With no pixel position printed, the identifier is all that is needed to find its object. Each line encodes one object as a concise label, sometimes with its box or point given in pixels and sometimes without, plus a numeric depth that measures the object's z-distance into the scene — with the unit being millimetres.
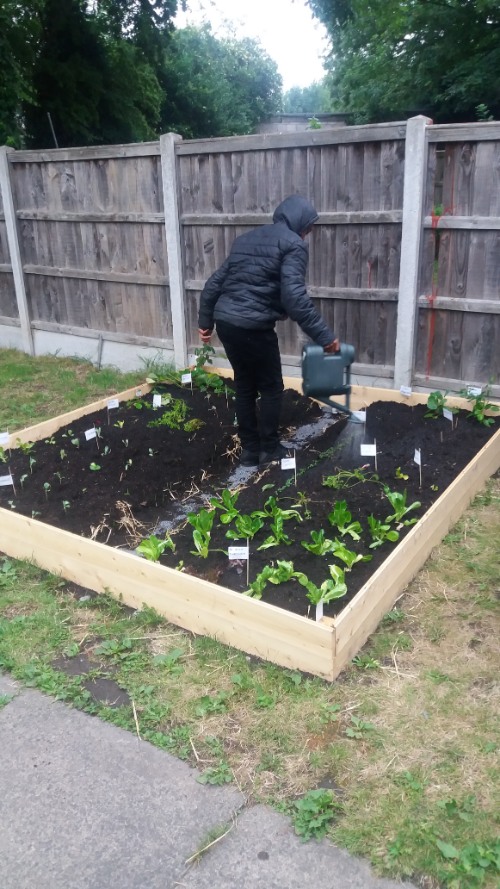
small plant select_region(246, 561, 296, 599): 3002
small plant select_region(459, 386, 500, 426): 4723
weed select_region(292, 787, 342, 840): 2100
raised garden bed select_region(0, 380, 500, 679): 2912
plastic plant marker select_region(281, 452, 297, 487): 4086
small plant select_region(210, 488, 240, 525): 3576
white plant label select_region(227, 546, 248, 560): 3188
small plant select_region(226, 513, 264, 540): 3416
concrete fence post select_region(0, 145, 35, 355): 7504
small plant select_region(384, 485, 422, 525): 3509
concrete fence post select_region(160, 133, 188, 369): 6004
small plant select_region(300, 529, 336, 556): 3236
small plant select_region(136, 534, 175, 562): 3305
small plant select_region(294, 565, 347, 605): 2852
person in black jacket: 4085
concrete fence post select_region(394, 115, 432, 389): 4723
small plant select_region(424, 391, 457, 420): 4867
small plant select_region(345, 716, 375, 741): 2451
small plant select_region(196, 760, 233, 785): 2314
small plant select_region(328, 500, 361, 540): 3396
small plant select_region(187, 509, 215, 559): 3357
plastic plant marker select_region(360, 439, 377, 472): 4062
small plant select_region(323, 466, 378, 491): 3902
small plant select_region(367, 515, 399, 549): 3346
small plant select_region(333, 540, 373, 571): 3137
